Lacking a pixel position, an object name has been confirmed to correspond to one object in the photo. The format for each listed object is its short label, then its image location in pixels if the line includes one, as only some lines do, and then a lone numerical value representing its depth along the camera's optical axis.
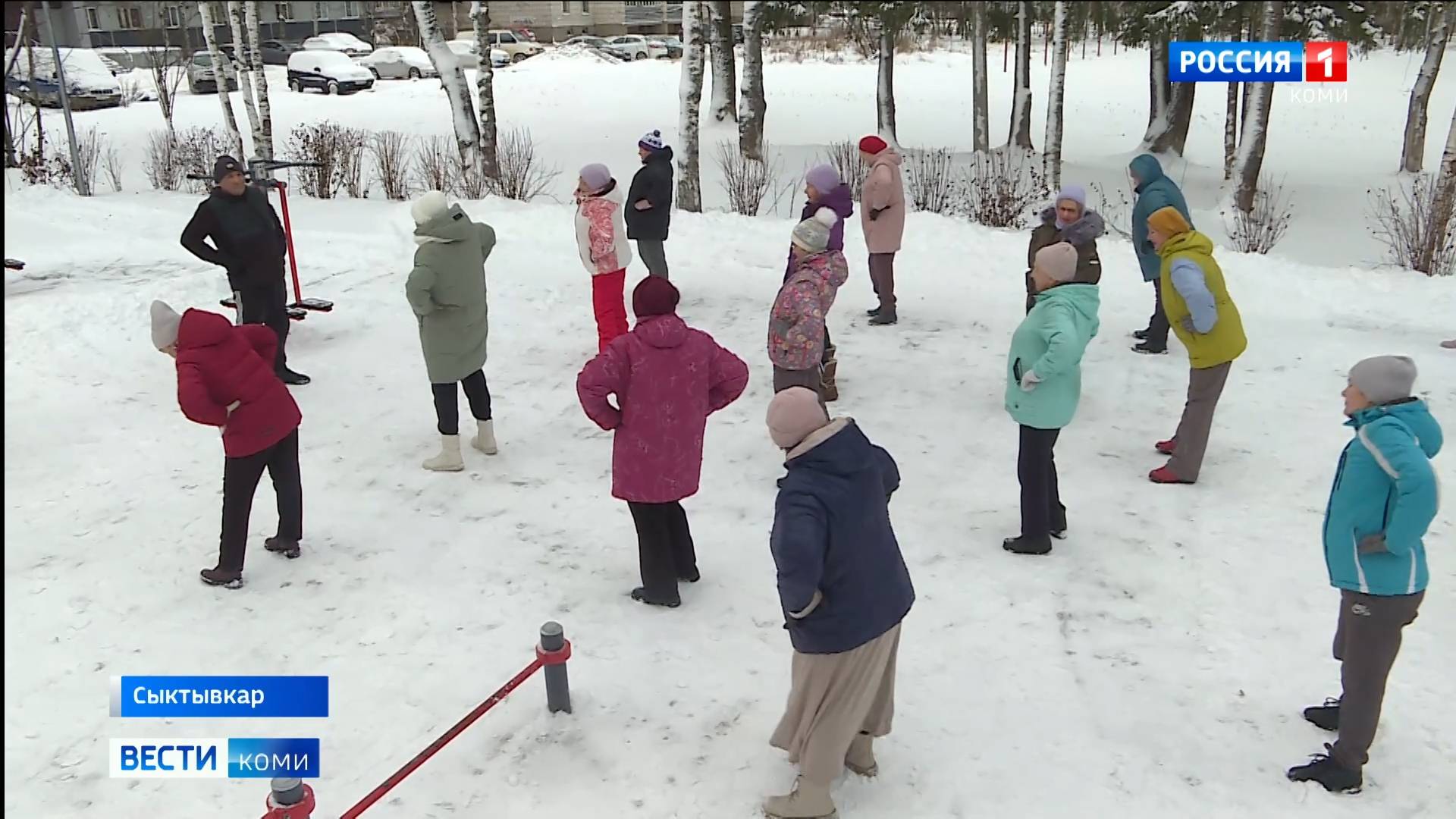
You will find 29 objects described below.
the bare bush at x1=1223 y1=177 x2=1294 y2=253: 11.96
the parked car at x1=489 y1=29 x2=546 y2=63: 39.88
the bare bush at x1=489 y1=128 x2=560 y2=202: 14.18
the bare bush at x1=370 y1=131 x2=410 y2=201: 14.48
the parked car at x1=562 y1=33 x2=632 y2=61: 38.16
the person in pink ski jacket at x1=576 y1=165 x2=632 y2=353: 7.69
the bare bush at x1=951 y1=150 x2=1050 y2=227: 12.70
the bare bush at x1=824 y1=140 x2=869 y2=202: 14.91
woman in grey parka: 5.98
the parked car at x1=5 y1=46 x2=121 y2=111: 22.64
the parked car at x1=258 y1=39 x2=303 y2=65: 36.50
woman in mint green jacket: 5.06
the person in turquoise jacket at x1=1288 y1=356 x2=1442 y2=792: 3.40
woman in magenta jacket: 4.55
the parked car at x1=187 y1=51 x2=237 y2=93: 28.94
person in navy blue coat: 3.27
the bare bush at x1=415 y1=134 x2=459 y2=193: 14.56
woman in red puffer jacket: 4.71
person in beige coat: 8.59
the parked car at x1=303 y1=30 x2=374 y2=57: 34.69
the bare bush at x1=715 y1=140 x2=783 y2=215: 13.92
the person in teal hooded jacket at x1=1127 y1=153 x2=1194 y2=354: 7.77
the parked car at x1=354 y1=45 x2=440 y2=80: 33.72
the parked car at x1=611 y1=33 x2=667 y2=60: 38.88
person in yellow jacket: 5.79
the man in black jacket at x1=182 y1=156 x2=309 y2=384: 7.07
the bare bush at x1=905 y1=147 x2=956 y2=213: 13.70
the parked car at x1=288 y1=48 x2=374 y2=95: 29.30
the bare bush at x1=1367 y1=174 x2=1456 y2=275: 10.38
